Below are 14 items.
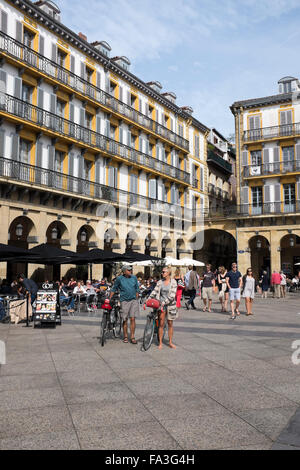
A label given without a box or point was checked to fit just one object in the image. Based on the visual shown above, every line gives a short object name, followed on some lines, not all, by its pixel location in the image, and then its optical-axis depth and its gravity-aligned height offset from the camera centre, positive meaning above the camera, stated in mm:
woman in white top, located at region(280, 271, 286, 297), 25841 -244
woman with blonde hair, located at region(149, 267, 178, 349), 8734 -329
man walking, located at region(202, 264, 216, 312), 16484 -144
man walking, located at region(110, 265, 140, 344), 9273 -298
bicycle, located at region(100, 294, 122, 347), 9156 -798
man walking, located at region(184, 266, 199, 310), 17188 -68
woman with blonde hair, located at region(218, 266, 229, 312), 16523 -421
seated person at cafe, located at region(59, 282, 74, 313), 16109 -629
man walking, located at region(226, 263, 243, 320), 13773 -92
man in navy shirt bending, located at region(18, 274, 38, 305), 12690 -115
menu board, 12039 -635
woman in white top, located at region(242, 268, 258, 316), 14875 -305
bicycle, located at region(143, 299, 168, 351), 8513 -811
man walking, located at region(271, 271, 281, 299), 25375 -65
